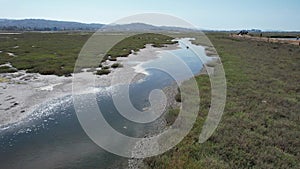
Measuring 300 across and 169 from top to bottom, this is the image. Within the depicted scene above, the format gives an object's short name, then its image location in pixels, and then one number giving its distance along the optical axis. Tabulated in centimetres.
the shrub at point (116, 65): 3232
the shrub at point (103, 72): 2763
